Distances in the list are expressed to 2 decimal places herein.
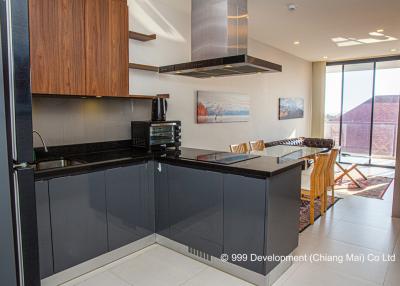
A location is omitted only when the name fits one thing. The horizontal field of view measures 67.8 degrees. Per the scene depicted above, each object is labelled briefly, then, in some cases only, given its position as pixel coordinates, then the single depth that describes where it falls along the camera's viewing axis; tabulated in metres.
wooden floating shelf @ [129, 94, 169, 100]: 3.32
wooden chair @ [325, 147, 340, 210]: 4.17
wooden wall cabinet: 2.46
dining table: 4.70
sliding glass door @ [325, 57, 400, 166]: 7.73
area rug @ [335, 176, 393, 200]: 5.21
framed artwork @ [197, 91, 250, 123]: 4.67
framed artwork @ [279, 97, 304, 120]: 7.05
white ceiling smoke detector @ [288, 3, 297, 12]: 3.88
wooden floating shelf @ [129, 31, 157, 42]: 3.45
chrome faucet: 2.80
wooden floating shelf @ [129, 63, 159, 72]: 3.50
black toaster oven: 3.38
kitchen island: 2.37
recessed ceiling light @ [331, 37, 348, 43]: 5.71
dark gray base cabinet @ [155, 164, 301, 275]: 2.38
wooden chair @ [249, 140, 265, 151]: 5.16
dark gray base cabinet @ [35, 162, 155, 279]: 2.33
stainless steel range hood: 2.97
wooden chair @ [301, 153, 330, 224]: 3.78
